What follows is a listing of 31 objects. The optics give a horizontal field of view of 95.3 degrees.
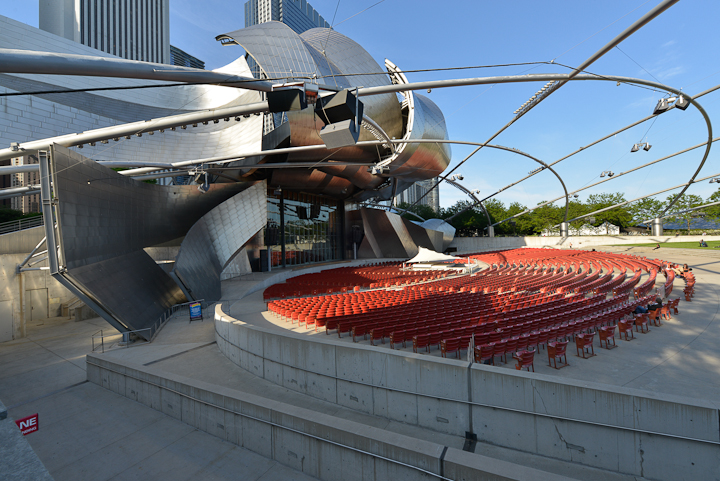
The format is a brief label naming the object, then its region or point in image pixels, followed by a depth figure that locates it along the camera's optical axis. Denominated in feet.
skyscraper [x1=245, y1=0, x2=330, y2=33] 558.15
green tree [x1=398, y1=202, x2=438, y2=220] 253.44
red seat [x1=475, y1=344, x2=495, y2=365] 24.13
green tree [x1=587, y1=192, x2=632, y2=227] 201.73
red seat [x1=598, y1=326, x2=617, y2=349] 28.37
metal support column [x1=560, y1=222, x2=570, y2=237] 163.02
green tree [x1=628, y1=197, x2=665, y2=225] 204.54
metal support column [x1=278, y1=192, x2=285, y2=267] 120.16
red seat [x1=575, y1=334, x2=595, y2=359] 26.63
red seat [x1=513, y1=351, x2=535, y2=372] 23.22
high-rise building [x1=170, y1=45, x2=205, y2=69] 443.32
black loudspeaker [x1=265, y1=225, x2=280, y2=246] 109.50
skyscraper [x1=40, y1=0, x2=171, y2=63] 246.27
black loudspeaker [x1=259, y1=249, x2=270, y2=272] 112.41
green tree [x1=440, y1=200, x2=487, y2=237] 225.21
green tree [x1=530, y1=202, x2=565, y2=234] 214.69
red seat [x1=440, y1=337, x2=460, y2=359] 25.49
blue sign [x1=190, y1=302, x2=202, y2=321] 50.44
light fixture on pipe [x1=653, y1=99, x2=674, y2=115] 49.73
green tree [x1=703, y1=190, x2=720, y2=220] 175.11
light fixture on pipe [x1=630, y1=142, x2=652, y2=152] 82.09
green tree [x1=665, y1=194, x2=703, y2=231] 185.47
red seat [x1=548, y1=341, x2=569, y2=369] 24.62
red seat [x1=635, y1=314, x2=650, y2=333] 33.58
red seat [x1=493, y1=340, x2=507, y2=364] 24.59
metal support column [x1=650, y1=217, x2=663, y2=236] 124.66
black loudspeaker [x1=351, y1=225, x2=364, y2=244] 147.84
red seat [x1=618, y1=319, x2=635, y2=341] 30.78
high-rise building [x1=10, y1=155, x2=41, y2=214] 194.39
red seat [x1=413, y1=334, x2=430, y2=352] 27.55
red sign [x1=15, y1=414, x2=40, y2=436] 16.48
